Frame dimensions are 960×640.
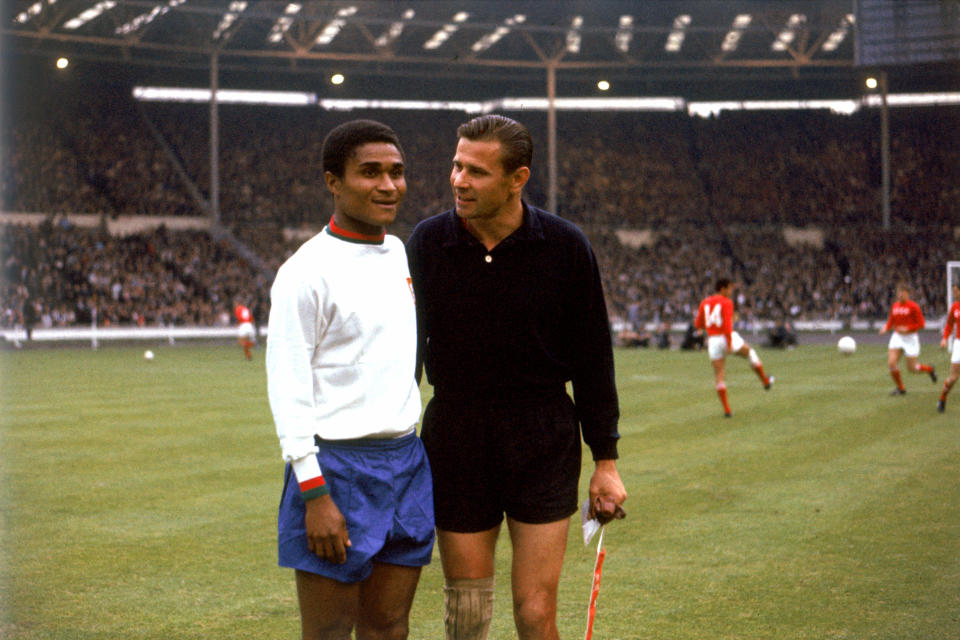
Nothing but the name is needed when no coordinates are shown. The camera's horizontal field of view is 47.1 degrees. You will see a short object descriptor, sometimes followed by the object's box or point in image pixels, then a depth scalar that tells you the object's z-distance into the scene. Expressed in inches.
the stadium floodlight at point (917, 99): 2034.9
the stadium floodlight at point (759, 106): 2063.2
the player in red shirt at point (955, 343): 623.3
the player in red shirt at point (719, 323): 655.1
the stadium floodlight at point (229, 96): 1840.6
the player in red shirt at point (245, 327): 1144.8
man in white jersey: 128.3
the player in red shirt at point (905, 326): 742.5
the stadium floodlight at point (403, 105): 1958.7
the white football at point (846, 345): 1085.8
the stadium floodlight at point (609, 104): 2038.6
